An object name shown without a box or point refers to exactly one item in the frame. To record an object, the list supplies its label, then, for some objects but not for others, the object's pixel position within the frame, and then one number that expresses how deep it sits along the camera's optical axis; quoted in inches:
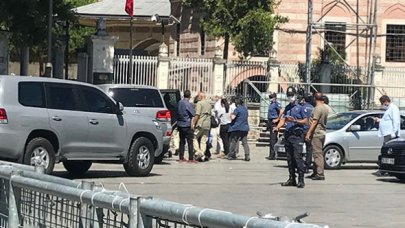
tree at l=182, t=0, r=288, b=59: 1526.8
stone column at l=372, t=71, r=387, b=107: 1574.4
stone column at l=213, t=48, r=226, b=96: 1475.1
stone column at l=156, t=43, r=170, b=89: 1427.2
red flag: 1380.7
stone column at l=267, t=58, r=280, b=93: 1520.7
